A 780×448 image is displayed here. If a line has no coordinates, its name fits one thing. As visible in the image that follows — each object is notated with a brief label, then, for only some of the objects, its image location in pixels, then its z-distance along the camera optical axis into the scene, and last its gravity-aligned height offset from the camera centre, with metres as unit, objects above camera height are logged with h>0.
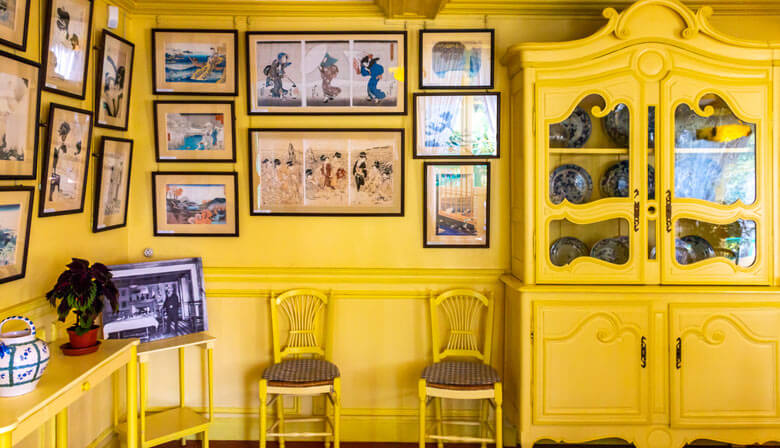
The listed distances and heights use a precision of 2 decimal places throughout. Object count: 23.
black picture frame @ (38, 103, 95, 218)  2.84 +0.31
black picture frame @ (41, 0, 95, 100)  2.79 +0.88
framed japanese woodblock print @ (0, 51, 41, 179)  2.51 +0.51
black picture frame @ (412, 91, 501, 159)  3.81 +0.81
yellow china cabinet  3.41 +0.01
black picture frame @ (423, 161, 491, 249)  3.83 +0.16
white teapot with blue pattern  2.15 -0.45
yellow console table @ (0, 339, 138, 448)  2.01 -0.57
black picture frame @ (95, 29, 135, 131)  3.32 +0.88
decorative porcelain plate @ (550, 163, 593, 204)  3.48 +0.35
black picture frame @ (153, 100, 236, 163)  3.83 +0.70
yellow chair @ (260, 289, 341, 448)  3.43 -0.74
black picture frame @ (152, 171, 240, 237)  3.86 +0.42
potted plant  2.70 -0.27
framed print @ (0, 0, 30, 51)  2.49 +0.90
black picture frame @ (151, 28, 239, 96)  3.80 +1.15
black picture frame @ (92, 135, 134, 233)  3.37 +0.29
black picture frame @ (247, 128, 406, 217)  3.84 +0.44
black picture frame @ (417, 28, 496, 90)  3.79 +1.13
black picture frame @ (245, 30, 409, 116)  3.81 +1.01
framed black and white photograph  3.40 -0.36
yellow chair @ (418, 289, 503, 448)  3.47 -0.68
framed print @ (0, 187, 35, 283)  2.54 +0.03
